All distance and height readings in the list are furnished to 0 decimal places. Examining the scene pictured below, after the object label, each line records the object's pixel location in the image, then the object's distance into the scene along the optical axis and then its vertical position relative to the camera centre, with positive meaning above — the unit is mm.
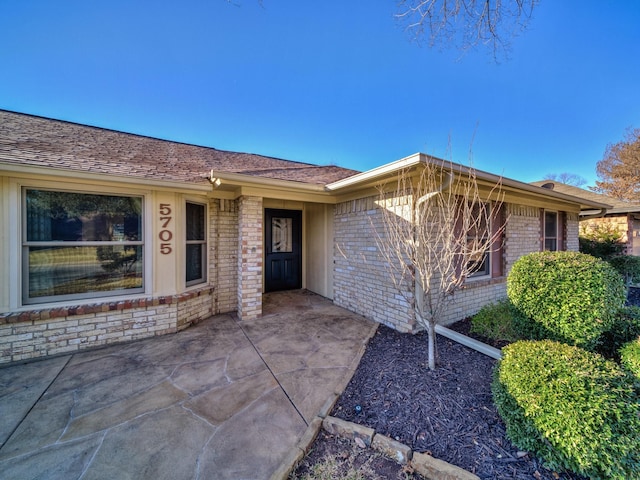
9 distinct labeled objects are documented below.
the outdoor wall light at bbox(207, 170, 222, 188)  4018 +1011
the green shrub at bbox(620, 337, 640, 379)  2115 -1080
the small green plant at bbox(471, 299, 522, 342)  3506 -1315
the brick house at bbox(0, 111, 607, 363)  3256 +65
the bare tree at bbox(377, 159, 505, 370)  2771 +160
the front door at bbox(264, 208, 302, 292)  6660 -268
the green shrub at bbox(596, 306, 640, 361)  2747 -1076
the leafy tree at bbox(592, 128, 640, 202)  13664 +4123
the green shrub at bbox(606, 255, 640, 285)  7506 -855
